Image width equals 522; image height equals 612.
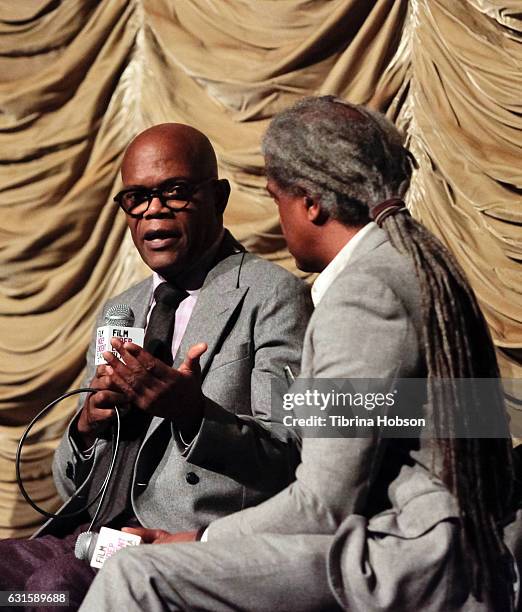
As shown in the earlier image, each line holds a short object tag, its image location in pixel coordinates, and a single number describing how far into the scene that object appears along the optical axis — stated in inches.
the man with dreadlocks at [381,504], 144.1
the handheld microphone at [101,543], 175.5
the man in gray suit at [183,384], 185.0
